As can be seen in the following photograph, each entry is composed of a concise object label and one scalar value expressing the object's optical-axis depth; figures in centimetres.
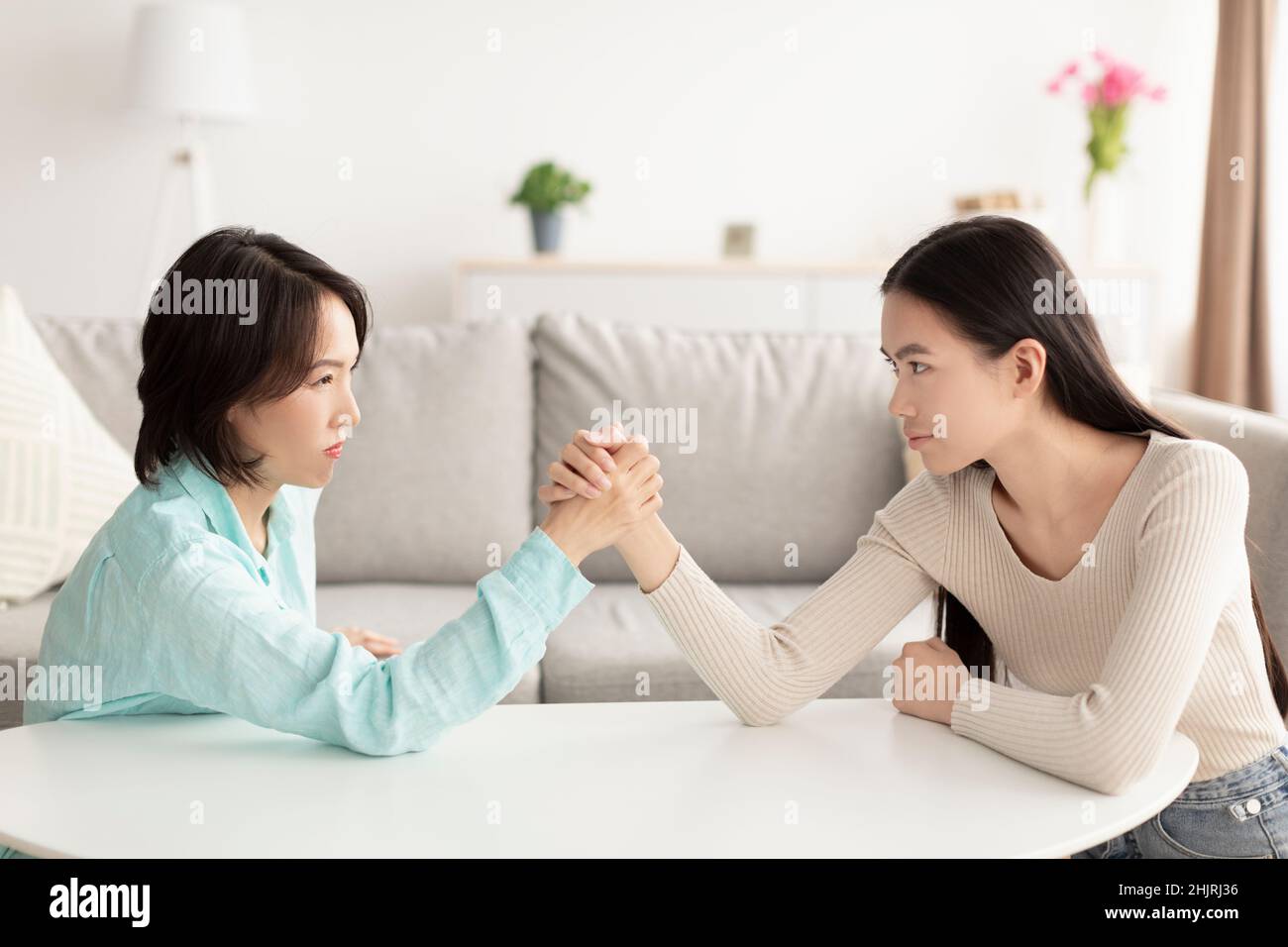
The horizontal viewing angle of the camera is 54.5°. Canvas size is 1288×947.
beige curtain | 415
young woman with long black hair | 122
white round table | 92
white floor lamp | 401
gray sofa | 242
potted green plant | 430
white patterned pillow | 210
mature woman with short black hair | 106
